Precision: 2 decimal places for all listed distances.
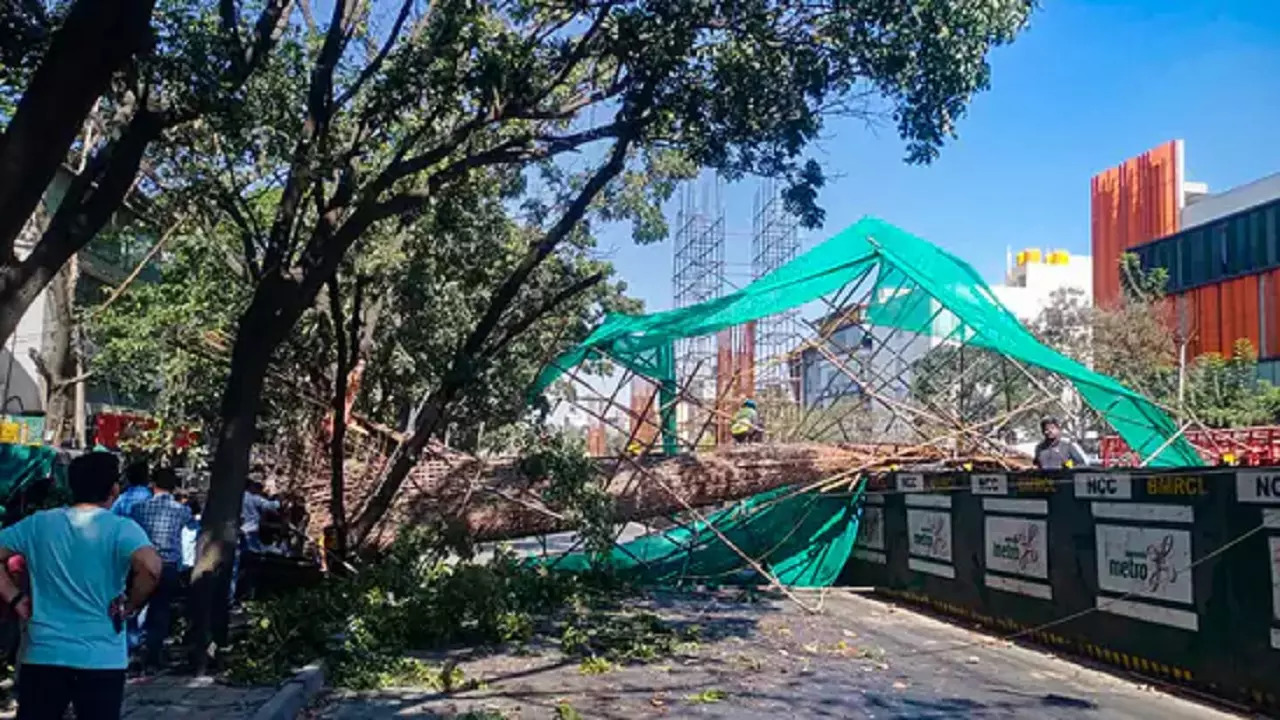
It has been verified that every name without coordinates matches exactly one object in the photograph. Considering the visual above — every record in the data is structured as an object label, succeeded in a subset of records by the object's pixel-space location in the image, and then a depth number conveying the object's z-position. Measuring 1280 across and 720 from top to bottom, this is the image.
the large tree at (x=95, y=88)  6.04
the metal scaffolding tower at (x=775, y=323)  27.00
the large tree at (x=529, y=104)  10.07
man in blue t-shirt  4.57
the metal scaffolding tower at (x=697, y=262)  32.38
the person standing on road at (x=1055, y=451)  13.81
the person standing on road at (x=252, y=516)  12.75
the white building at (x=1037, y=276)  61.22
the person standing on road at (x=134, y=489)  9.37
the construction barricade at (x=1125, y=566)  8.35
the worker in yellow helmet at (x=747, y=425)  17.88
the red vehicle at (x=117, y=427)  20.05
